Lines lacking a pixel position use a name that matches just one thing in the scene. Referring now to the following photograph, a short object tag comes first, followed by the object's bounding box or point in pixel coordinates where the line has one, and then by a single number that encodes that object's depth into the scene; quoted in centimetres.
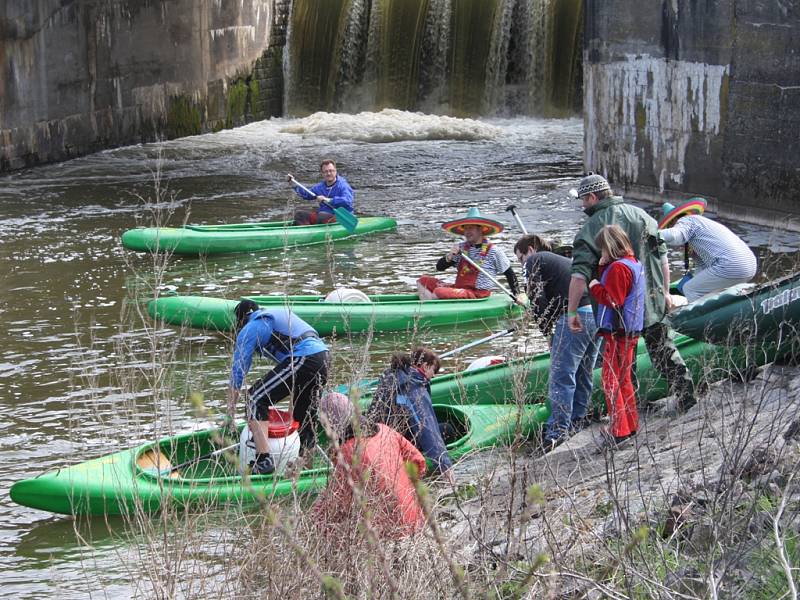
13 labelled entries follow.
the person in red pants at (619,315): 1399
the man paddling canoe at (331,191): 2766
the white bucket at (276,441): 1373
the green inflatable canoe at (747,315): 1531
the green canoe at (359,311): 2100
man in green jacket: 1460
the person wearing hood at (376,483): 1018
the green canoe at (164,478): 1272
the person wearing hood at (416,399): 1324
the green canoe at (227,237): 2730
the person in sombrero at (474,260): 2089
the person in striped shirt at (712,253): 1683
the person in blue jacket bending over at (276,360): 1377
